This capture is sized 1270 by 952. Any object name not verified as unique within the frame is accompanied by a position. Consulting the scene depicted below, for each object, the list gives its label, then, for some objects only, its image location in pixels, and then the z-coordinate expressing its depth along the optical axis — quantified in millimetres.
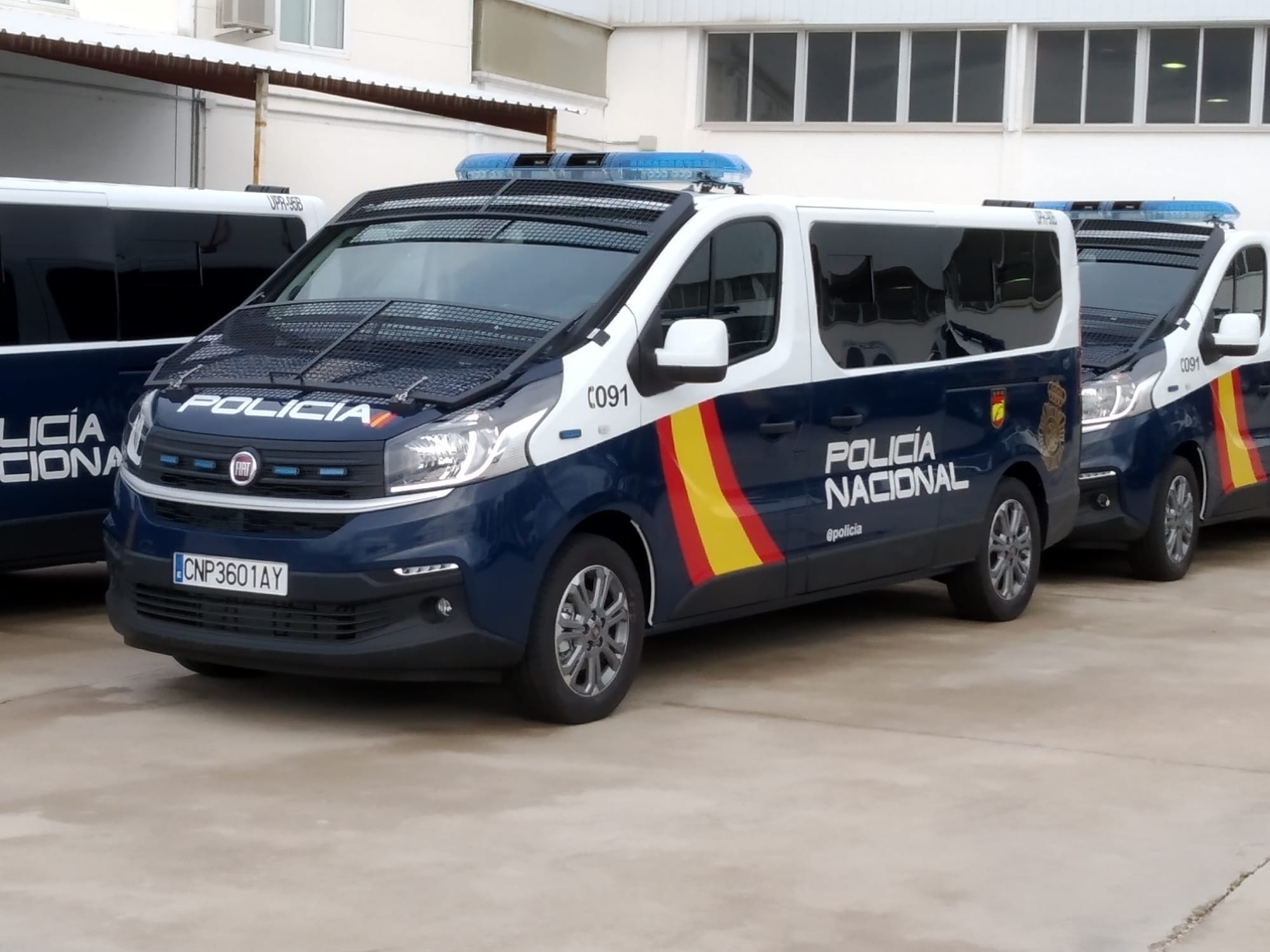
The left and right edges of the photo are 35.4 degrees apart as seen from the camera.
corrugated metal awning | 17234
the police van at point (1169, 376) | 10984
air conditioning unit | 21766
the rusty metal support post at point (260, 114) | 18938
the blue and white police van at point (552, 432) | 6551
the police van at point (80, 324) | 8703
